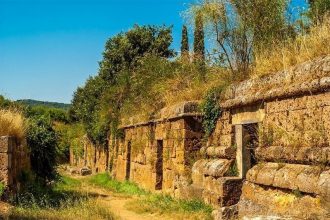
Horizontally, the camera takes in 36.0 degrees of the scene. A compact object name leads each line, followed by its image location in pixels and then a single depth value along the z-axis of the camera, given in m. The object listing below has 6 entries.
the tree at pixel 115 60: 27.73
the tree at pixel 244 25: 12.31
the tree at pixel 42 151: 13.46
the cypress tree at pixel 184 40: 26.67
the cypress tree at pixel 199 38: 13.30
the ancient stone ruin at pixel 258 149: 7.34
